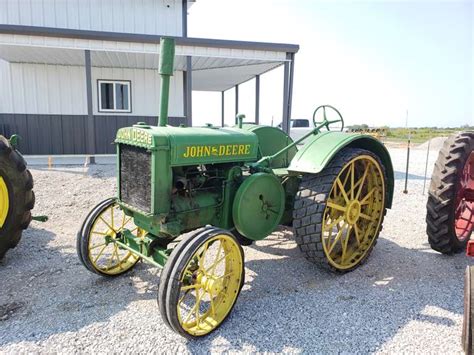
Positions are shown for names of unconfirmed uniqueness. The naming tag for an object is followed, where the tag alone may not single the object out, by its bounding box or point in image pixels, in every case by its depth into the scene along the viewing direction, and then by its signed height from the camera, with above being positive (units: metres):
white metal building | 8.96 +1.24
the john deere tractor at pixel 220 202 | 2.54 -0.67
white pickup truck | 15.31 -0.20
